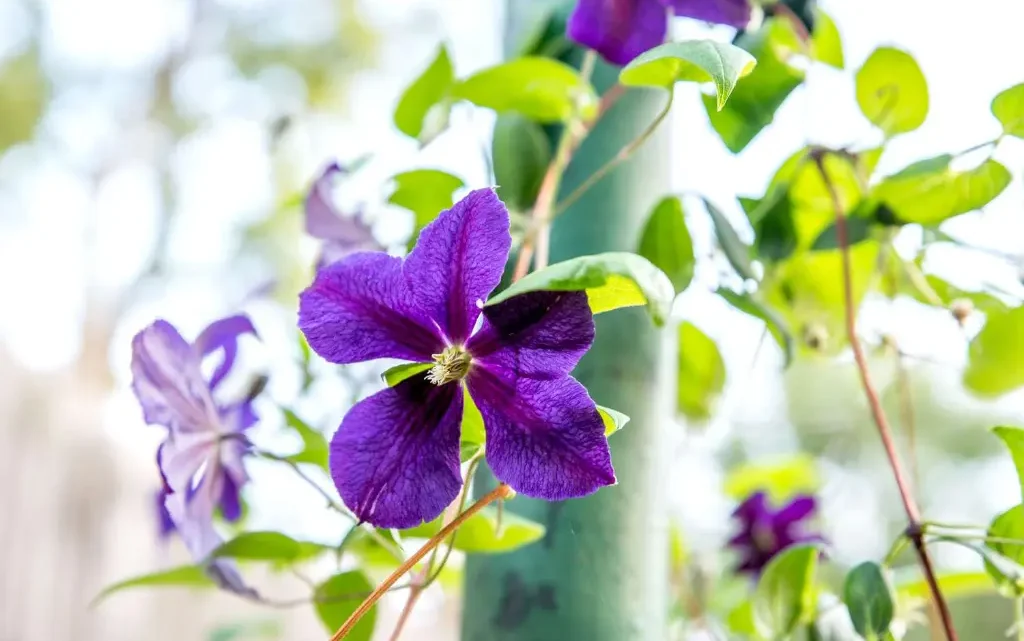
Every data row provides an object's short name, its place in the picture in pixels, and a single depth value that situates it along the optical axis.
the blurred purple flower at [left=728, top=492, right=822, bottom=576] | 0.59
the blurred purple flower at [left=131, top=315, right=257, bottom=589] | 0.32
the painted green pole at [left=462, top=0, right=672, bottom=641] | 0.35
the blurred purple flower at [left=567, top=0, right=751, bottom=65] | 0.35
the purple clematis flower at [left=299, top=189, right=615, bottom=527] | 0.22
